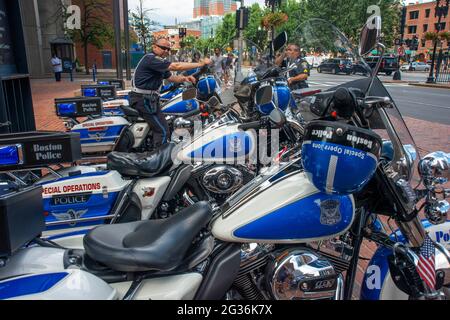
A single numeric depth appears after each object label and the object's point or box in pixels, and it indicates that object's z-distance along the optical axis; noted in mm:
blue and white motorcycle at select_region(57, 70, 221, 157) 5711
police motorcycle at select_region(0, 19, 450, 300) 1506
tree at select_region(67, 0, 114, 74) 30516
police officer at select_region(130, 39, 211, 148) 5582
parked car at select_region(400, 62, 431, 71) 44903
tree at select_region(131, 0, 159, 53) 30484
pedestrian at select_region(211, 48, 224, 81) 5955
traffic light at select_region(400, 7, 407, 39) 24391
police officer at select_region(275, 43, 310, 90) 3448
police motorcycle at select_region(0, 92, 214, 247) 3098
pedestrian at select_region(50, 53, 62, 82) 20422
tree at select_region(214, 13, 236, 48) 48375
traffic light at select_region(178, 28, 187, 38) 27486
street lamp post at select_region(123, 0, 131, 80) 15227
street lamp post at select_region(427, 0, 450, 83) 23625
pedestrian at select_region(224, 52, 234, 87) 5628
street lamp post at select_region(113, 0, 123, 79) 12365
